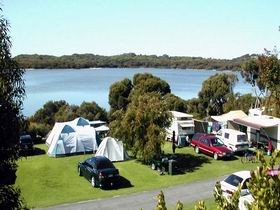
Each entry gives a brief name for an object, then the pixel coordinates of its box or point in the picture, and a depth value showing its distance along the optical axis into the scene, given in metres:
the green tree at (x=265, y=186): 3.85
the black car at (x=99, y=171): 22.38
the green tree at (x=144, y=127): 26.81
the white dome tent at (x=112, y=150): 28.08
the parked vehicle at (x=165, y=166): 24.97
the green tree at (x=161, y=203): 4.30
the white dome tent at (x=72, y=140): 30.22
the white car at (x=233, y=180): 18.38
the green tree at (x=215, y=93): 62.22
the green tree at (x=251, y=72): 57.91
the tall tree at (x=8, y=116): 9.39
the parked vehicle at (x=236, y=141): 29.58
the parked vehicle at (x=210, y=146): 27.97
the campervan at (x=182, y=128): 32.84
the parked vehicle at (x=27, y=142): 31.03
